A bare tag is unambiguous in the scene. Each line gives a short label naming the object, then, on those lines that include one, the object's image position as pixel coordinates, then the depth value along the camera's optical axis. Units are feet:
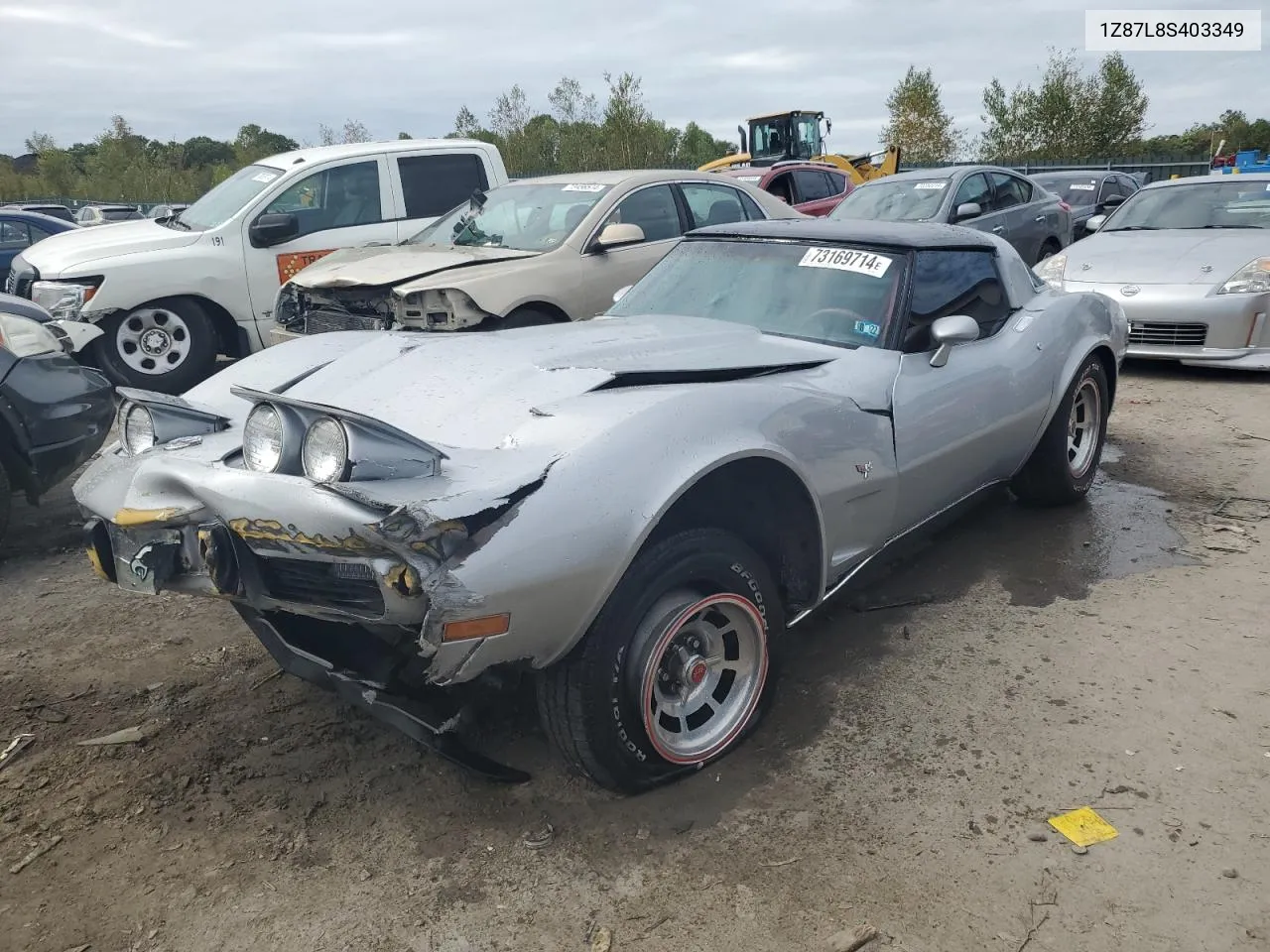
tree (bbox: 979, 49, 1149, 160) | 116.47
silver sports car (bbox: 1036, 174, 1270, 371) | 22.91
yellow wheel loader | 67.87
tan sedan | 19.53
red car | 36.35
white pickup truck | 23.26
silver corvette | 6.89
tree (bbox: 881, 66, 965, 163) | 122.72
